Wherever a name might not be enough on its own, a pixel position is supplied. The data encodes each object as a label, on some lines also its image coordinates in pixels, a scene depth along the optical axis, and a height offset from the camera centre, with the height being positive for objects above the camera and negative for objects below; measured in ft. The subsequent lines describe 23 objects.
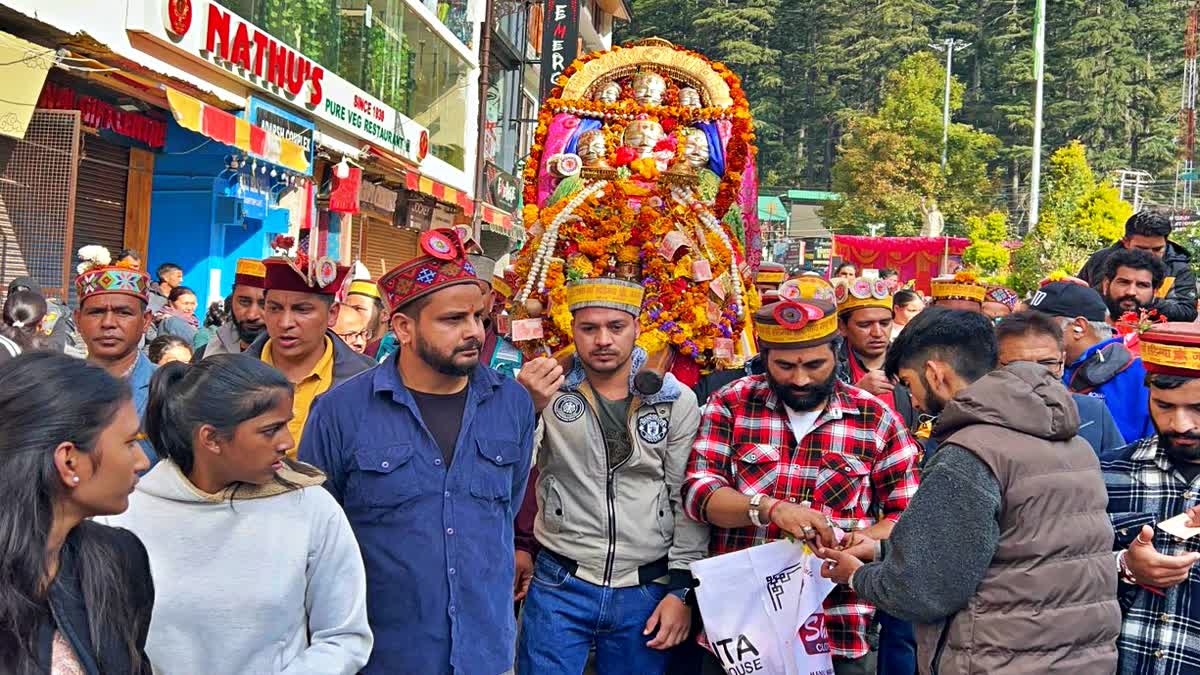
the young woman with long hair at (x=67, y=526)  6.87 -1.31
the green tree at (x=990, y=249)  103.76 +11.91
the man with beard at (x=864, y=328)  19.58 +0.72
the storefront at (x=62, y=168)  32.45 +4.92
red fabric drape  118.32 +12.64
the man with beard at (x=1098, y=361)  16.46 +0.33
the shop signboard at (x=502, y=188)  97.40 +14.79
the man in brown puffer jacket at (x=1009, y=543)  9.59 -1.45
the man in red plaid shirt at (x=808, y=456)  12.70 -1.06
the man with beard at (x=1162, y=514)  10.25 -1.27
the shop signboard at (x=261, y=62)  39.09 +11.74
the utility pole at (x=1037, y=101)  93.25 +26.50
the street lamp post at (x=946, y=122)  146.24 +33.74
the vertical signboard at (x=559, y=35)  101.14 +29.05
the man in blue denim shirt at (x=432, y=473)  10.85 -1.30
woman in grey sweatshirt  8.80 -1.68
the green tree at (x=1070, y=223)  87.10 +13.04
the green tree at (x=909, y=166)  145.89 +27.42
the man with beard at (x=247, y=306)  17.97 +0.42
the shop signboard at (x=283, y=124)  47.37 +9.42
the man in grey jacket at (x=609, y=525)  13.15 -2.05
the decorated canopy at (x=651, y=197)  20.66 +3.22
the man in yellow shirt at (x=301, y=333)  14.52 +0.03
